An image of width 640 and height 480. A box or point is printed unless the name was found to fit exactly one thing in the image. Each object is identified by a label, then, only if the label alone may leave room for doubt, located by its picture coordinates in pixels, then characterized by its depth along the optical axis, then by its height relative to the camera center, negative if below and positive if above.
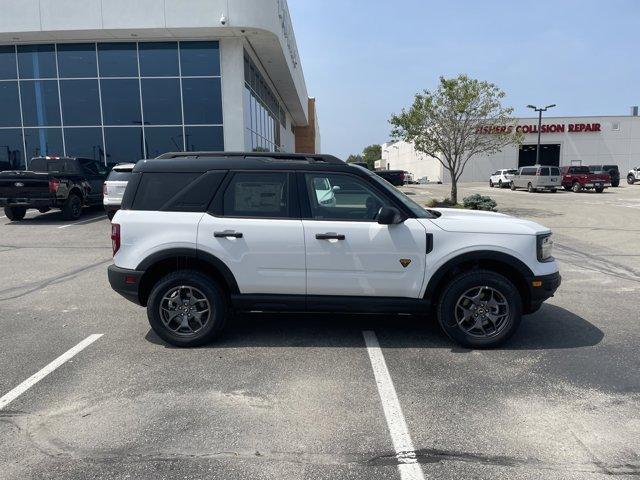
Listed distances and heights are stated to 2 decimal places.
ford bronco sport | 4.61 -0.66
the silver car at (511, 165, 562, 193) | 33.84 -0.03
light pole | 45.96 +6.67
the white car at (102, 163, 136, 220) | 14.09 -0.23
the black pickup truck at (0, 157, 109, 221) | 13.78 -0.02
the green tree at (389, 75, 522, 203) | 18.47 +2.28
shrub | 17.52 -0.88
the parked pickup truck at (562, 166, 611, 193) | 32.78 -0.14
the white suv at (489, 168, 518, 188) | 42.75 +0.03
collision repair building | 56.50 +3.85
